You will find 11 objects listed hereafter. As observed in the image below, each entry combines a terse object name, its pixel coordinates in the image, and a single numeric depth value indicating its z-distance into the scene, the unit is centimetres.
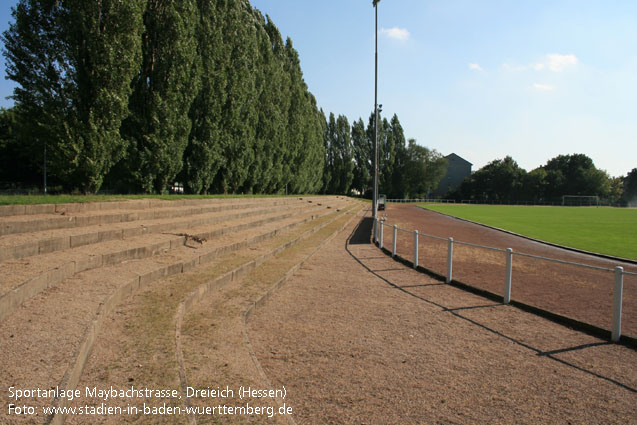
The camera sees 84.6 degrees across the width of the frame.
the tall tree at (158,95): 1462
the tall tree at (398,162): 8062
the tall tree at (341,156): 6056
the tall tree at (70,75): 1132
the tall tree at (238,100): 2056
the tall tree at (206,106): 1828
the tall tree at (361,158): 6656
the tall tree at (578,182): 9756
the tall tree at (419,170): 8612
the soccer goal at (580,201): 9169
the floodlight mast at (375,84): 2338
